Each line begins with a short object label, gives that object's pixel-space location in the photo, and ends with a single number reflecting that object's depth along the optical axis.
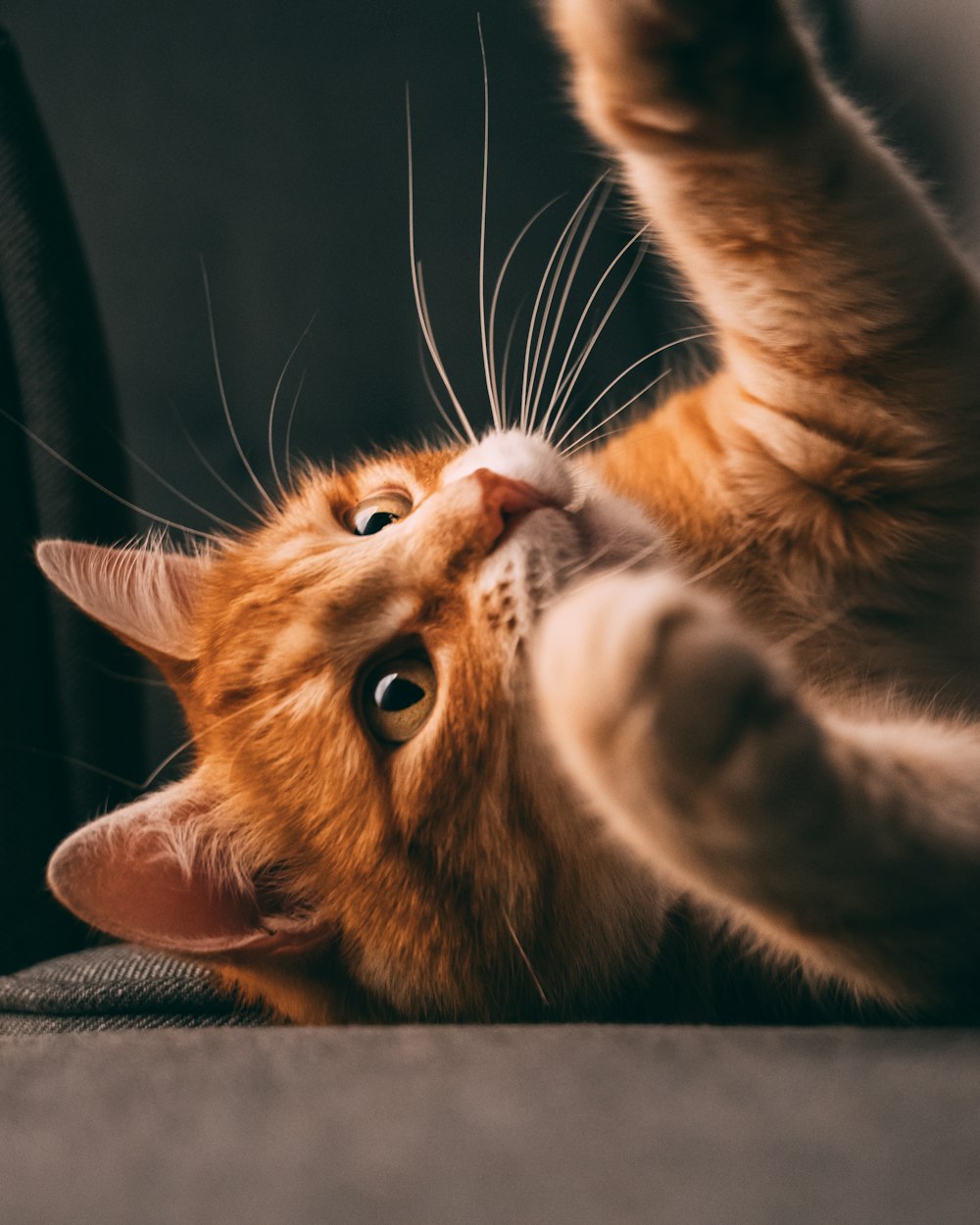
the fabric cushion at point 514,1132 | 0.20
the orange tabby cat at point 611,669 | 0.25
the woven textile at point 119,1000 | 0.33
